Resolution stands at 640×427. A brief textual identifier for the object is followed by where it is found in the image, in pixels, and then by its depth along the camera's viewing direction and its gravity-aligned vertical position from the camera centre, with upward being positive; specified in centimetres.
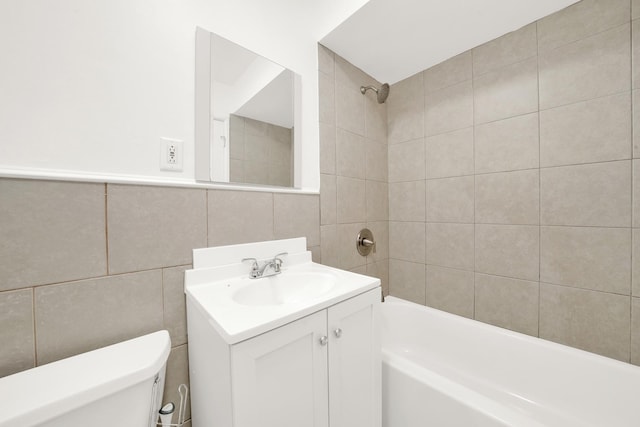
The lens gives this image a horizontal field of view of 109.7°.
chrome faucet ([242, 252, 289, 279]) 99 -26
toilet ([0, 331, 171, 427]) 46 -40
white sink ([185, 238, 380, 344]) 60 -29
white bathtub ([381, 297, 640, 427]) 87 -81
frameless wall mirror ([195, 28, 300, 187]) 93 +46
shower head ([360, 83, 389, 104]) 151 +80
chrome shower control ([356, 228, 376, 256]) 159 -23
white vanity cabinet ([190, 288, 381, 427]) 55 -48
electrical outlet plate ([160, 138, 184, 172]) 83 +22
